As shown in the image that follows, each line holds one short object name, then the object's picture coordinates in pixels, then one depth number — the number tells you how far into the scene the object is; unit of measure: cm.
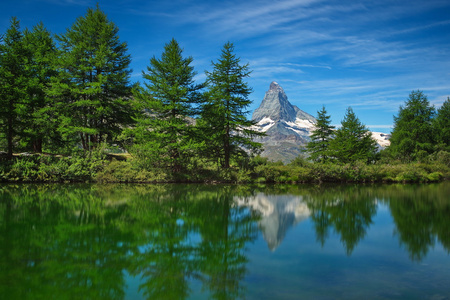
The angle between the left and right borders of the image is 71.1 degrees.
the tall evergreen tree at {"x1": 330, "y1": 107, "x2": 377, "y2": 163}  3825
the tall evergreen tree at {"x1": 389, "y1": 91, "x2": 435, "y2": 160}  4716
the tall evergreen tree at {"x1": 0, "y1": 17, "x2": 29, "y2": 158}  2506
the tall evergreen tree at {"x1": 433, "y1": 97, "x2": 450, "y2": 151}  4906
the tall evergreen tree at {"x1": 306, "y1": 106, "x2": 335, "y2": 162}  4272
